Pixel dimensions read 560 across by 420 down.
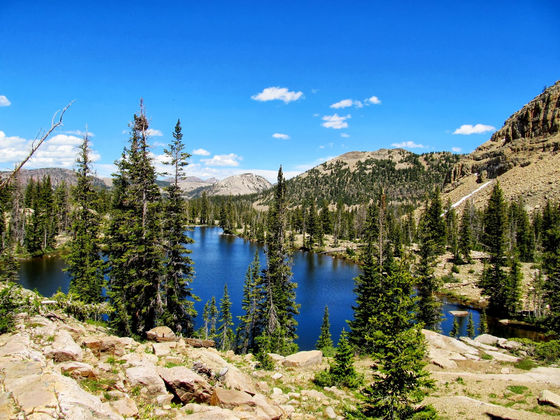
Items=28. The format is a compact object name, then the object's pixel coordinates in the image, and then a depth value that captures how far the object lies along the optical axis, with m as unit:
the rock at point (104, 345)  11.96
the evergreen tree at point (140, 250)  24.03
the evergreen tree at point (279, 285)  30.03
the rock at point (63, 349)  10.09
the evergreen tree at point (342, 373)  16.80
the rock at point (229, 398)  10.56
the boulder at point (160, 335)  17.56
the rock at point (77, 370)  9.47
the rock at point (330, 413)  13.08
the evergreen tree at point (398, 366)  11.92
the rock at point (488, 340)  28.28
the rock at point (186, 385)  10.75
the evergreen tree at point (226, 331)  35.97
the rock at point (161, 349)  14.12
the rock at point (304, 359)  19.66
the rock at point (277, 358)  20.02
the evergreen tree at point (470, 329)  37.91
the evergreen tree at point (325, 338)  32.13
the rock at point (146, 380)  10.43
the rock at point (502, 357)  22.79
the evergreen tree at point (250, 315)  32.59
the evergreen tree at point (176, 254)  25.09
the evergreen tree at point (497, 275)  52.72
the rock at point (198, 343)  18.43
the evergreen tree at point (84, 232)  25.83
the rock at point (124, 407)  8.41
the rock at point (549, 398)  14.04
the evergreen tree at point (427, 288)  36.81
